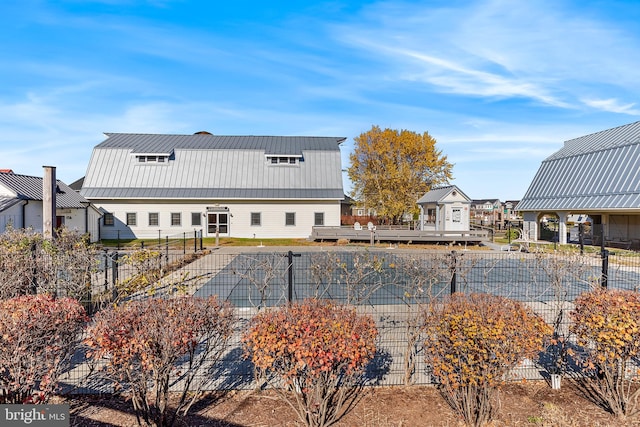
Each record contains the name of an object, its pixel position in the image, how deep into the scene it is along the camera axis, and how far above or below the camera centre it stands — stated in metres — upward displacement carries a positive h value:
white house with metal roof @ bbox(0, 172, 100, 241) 20.40 +0.93
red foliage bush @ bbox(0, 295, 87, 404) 4.20 -1.35
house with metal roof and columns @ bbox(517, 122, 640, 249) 23.98 +1.86
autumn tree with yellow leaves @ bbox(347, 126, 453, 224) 40.56 +4.95
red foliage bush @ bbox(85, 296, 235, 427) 4.12 -1.25
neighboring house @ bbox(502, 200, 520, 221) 71.67 +1.51
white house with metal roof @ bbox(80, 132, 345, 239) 30.97 +2.32
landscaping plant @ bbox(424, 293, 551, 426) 4.43 -1.48
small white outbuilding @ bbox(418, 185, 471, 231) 30.84 +0.58
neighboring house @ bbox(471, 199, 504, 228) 68.00 +1.11
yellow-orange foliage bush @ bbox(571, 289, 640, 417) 4.73 -1.46
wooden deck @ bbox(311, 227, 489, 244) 27.50 -1.25
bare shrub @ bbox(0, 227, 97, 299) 7.38 -0.91
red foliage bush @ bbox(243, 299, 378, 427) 4.16 -1.37
